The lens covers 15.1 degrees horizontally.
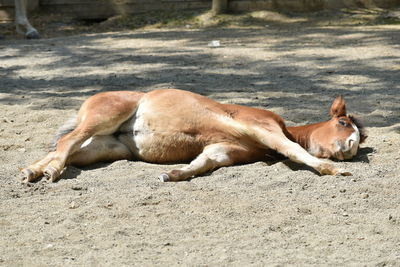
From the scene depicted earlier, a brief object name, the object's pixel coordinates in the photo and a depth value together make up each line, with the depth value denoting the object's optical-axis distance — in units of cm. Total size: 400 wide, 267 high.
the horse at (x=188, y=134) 1070
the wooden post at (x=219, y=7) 2493
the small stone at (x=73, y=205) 905
